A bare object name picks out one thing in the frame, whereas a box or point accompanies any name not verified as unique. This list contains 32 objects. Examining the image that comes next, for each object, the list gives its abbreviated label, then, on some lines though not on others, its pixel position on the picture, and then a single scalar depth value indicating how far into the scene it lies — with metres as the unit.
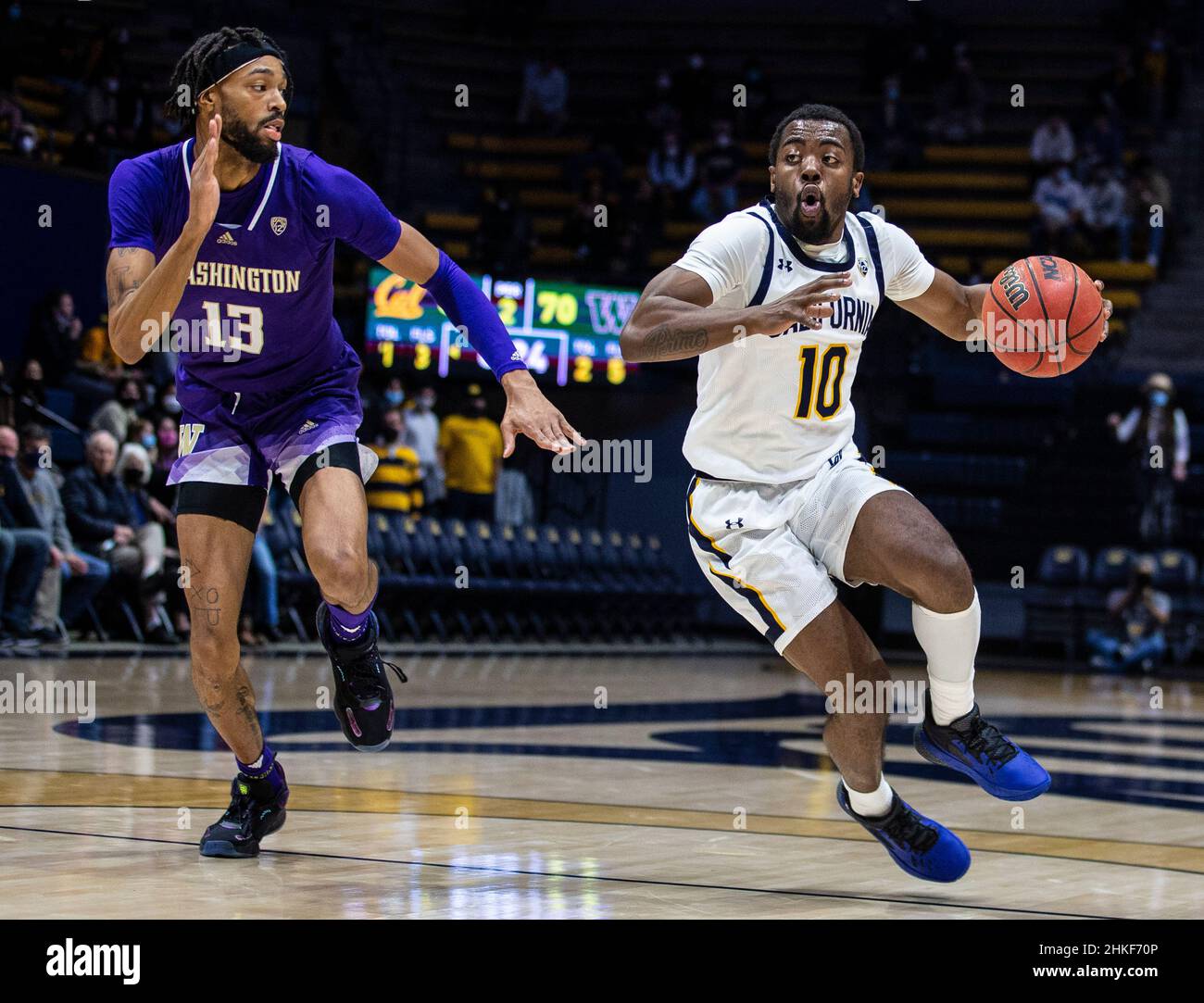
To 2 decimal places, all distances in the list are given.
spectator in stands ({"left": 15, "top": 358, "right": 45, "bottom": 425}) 13.10
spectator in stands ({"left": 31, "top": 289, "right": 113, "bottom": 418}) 14.11
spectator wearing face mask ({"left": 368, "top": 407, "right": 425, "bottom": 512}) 15.94
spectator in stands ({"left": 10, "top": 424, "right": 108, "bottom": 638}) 11.55
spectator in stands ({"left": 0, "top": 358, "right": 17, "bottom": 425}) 12.07
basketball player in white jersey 4.66
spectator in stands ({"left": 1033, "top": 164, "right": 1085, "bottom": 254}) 20.55
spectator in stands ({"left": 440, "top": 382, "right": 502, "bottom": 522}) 17.17
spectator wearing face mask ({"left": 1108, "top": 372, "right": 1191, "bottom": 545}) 17.62
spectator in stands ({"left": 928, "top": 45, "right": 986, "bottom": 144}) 22.80
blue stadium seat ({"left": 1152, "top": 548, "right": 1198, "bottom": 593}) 17.39
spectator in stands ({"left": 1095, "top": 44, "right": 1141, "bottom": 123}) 22.36
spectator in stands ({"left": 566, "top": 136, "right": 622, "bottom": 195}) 21.58
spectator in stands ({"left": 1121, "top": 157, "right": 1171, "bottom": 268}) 20.77
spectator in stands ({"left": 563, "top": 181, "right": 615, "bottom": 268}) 19.98
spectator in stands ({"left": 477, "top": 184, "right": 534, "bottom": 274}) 19.36
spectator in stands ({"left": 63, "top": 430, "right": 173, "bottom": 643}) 12.13
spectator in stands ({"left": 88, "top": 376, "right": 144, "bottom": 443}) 12.86
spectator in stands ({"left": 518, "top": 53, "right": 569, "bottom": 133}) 23.27
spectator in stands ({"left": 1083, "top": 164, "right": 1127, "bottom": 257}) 20.80
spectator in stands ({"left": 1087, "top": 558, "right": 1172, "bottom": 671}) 16.55
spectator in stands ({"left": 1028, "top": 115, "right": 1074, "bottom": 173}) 21.86
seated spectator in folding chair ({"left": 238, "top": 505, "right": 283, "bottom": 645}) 12.95
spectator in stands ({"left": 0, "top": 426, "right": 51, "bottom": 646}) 11.32
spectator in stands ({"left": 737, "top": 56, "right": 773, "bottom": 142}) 22.81
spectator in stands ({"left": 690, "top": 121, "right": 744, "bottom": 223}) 21.28
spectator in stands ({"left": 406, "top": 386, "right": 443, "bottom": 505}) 17.00
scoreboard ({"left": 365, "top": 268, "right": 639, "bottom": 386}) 16.97
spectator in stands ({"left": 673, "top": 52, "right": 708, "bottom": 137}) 22.61
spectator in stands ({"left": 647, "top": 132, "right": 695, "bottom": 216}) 21.62
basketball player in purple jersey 4.77
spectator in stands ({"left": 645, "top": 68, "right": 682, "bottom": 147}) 22.58
